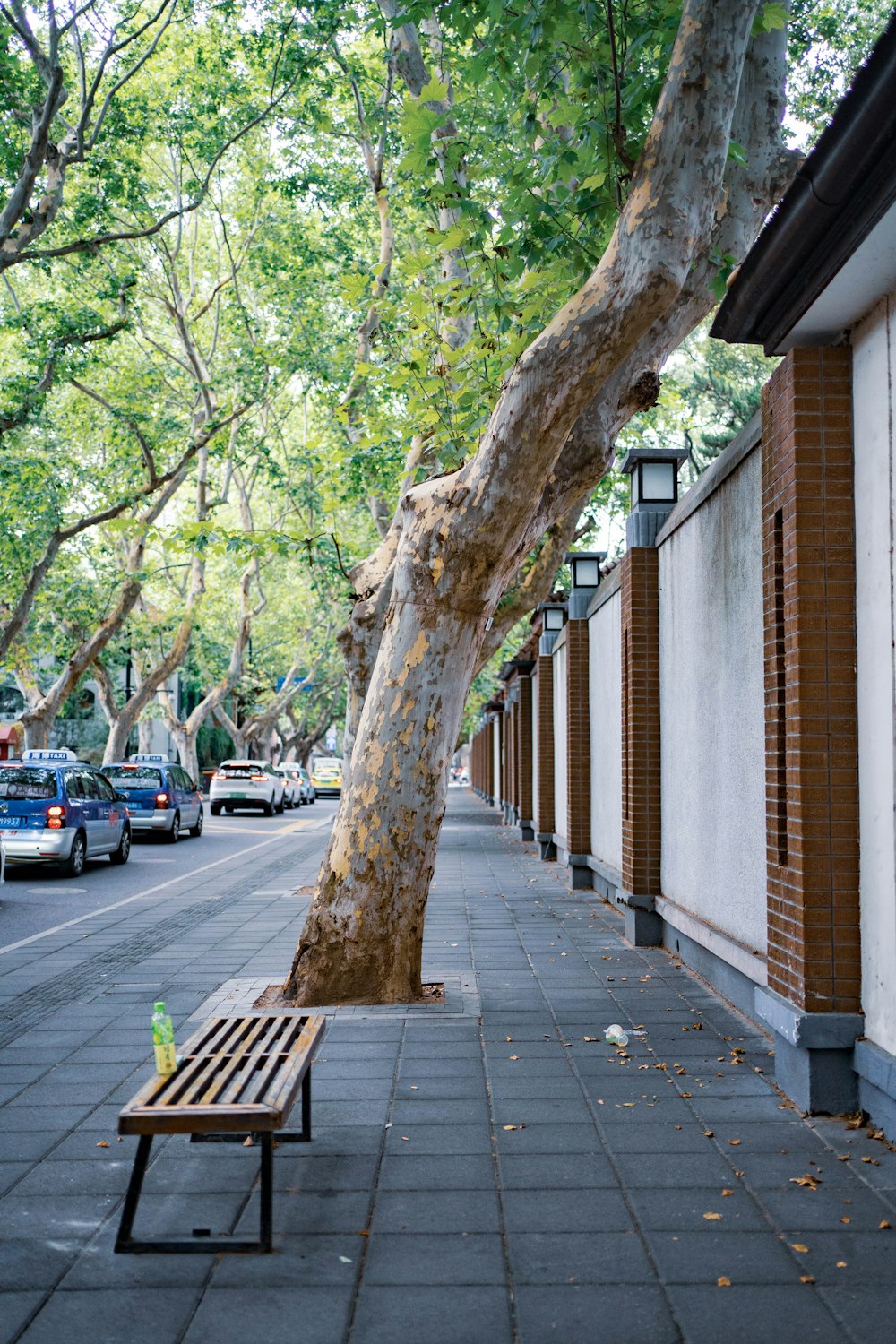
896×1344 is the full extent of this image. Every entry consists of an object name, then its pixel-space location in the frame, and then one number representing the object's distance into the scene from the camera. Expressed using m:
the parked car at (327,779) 56.06
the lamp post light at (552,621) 18.42
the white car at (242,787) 35.78
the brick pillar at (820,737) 5.04
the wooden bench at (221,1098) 3.64
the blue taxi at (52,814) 16.36
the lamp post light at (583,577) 14.77
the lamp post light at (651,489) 10.23
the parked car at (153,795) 23.27
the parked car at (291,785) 42.78
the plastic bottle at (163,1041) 4.05
